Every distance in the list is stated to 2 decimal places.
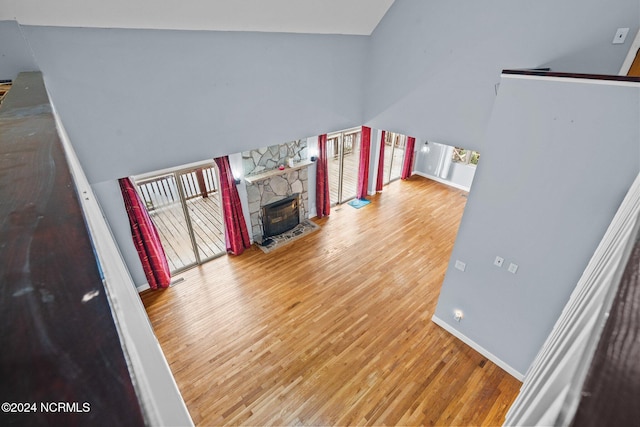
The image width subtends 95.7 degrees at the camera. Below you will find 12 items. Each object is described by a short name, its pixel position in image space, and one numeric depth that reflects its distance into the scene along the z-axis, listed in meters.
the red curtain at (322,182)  6.20
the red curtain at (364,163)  7.14
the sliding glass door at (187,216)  5.54
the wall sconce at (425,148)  8.46
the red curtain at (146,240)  4.20
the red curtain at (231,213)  4.98
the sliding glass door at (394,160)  8.88
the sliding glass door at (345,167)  7.07
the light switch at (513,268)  3.23
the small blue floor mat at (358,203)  7.58
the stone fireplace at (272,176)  5.64
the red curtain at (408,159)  8.71
